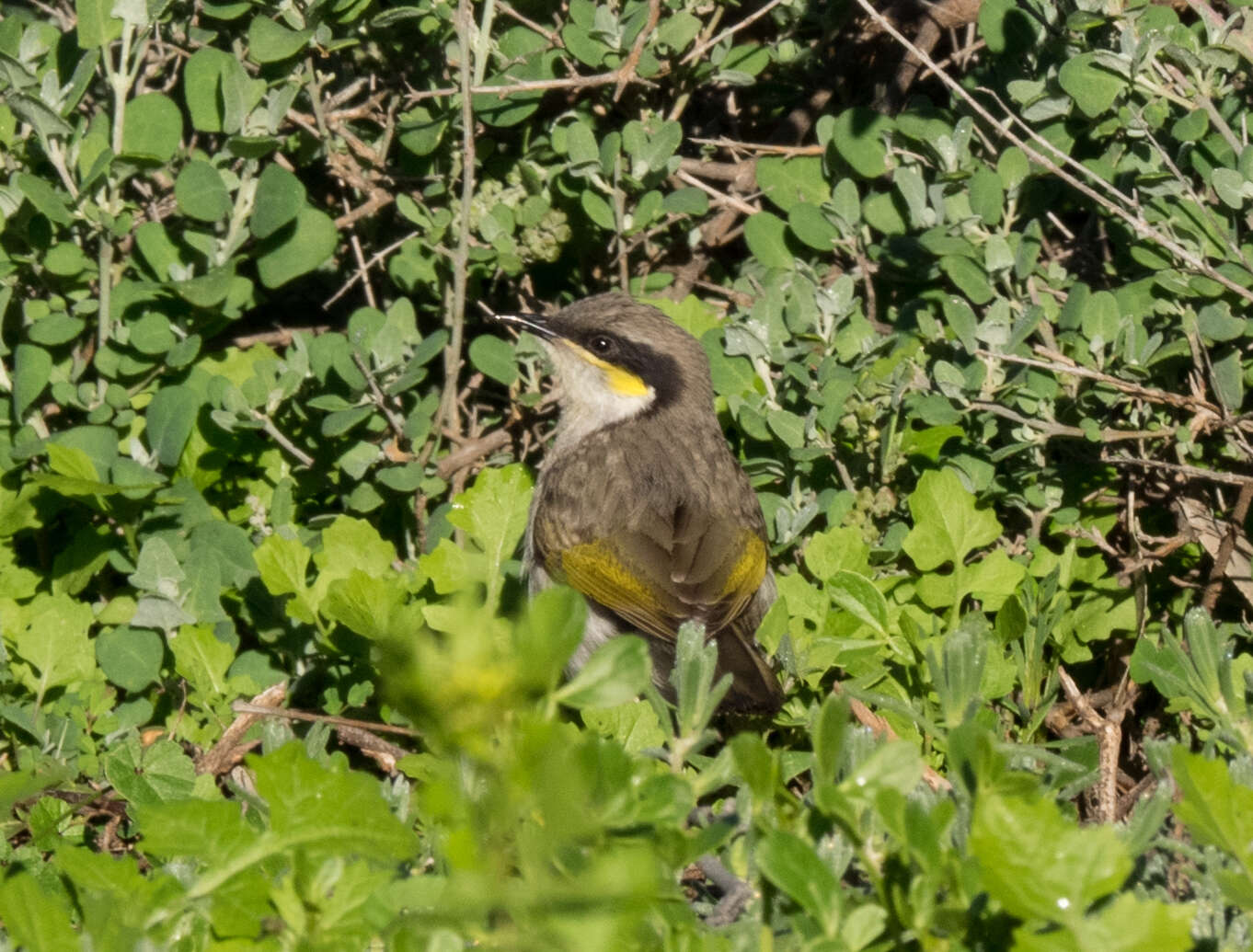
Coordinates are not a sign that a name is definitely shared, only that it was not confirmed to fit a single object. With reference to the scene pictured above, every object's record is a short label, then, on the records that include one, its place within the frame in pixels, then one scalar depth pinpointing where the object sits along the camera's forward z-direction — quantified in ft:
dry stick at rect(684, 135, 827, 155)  38.63
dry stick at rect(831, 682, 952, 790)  28.27
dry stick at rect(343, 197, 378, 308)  38.45
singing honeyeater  33.30
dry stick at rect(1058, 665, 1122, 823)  24.61
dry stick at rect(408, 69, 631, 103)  35.68
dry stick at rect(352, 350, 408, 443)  34.22
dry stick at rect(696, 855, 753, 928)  15.99
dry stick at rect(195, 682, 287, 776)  29.86
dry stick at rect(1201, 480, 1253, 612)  31.22
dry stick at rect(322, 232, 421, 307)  37.22
